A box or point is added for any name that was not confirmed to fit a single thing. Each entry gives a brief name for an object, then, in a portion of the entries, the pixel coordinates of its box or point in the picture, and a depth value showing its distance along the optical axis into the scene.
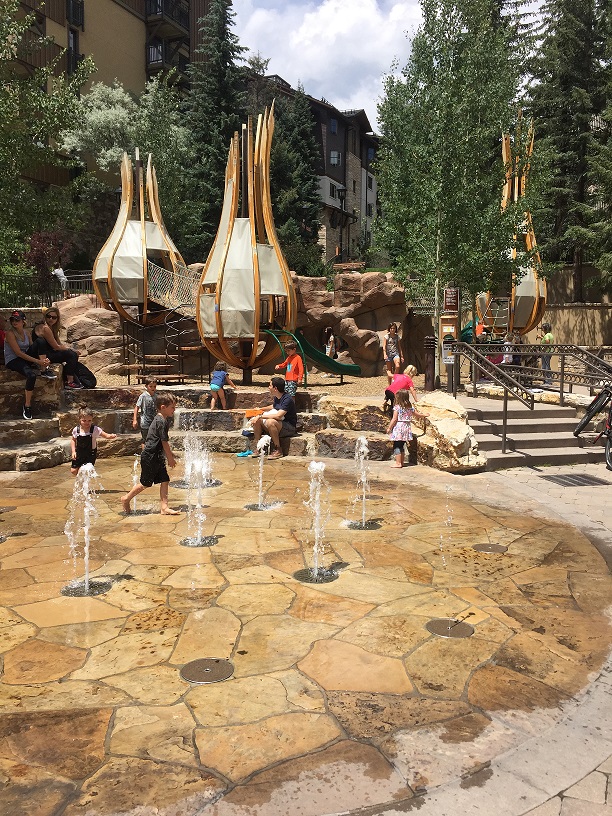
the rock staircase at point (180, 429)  10.07
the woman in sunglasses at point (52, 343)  11.11
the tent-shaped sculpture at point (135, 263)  18.69
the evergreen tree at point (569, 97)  29.81
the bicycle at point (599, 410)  9.65
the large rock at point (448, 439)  9.20
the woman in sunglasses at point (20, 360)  10.41
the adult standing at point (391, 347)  13.33
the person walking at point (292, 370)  11.54
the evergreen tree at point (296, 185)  33.44
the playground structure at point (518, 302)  19.48
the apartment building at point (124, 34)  30.88
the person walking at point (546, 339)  15.99
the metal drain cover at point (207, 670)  3.65
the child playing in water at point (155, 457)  6.82
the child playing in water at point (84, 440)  8.21
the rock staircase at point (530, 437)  9.72
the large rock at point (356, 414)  11.04
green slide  16.98
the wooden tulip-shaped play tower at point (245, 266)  13.60
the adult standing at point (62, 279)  22.80
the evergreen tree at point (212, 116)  30.75
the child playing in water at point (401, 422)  9.86
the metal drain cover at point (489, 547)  5.96
